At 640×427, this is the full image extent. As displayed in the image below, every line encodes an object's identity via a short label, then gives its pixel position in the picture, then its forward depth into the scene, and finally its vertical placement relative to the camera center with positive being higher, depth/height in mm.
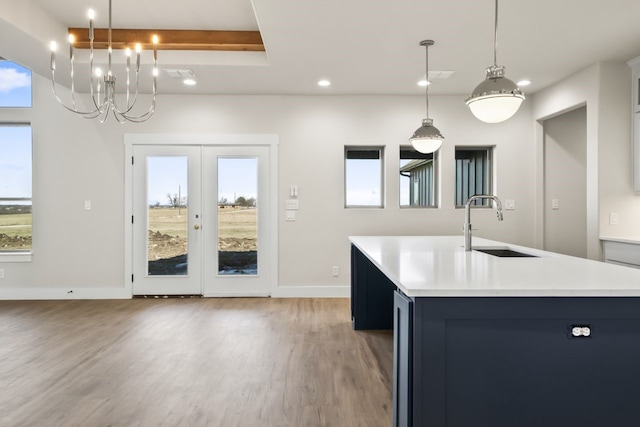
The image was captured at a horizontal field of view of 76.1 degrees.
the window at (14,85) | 4992 +1534
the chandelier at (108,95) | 2660 +1174
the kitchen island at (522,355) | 1497 -537
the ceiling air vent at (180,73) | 4211 +1449
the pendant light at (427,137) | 3543 +644
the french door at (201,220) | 5102 -118
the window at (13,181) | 5074 +367
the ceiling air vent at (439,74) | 4254 +1446
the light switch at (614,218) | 3959 -70
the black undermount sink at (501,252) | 2984 -304
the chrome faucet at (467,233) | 2837 -161
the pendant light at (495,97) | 2148 +604
